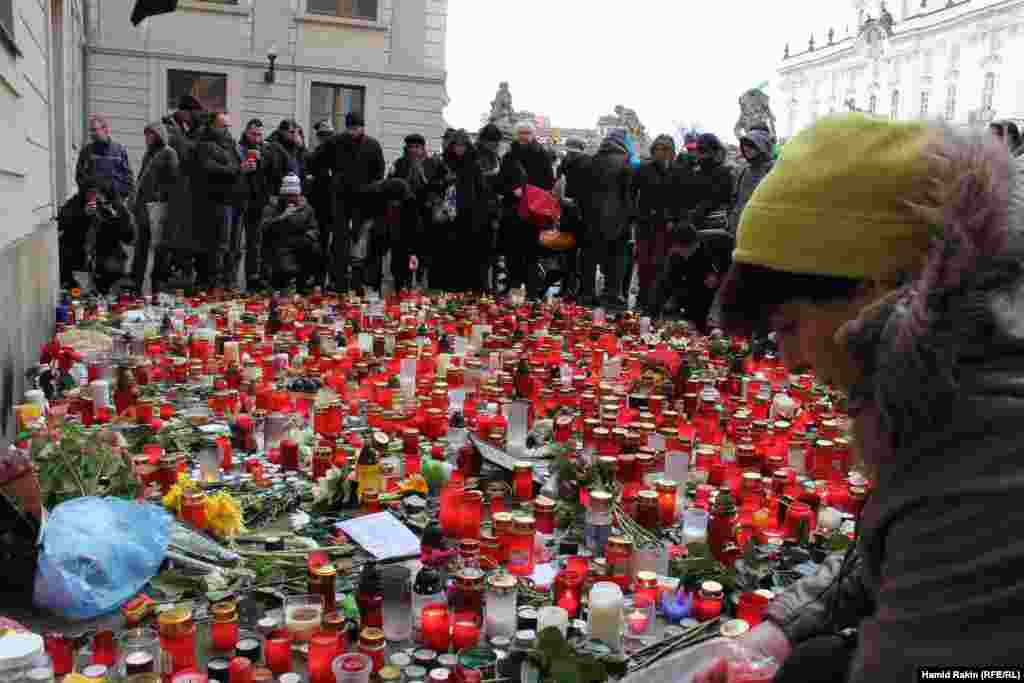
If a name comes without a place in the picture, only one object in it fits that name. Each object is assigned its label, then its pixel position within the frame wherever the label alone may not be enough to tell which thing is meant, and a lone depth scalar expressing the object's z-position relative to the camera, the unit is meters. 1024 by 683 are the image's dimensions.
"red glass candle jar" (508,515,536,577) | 3.09
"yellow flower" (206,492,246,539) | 3.29
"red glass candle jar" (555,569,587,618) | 2.88
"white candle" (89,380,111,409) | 4.52
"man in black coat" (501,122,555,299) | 9.95
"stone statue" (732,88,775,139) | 12.58
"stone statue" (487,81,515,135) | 19.91
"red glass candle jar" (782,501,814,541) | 3.38
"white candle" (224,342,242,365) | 5.69
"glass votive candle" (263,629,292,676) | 2.53
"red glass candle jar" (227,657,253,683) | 2.41
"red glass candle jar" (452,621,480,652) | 2.68
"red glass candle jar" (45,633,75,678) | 2.50
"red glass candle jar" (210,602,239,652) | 2.65
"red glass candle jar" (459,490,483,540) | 3.41
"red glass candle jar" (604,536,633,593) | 3.07
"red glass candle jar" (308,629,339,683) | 2.49
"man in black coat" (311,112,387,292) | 9.60
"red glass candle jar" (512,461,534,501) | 3.78
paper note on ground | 3.20
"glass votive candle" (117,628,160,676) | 2.35
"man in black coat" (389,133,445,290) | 10.10
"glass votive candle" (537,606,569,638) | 2.64
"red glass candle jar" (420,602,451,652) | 2.69
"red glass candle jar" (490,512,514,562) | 3.13
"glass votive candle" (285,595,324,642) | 2.64
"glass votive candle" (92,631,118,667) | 2.54
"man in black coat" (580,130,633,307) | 9.62
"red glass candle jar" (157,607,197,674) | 2.51
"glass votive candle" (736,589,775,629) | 2.74
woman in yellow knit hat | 1.08
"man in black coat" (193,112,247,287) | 9.21
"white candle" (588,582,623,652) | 2.69
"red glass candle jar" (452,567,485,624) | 2.77
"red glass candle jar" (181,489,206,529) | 3.29
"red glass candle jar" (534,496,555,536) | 3.43
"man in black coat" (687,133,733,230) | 8.90
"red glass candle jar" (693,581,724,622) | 2.89
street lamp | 18.72
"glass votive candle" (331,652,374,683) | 2.39
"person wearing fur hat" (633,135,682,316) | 9.25
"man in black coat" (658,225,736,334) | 7.14
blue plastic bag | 2.73
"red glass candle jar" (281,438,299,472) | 4.01
